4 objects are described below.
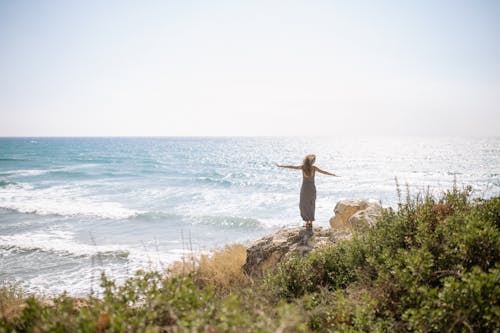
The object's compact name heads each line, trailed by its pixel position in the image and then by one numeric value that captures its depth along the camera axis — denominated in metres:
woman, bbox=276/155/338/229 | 8.66
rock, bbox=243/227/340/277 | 6.71
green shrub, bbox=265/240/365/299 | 4.43
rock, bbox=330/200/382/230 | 10.82
